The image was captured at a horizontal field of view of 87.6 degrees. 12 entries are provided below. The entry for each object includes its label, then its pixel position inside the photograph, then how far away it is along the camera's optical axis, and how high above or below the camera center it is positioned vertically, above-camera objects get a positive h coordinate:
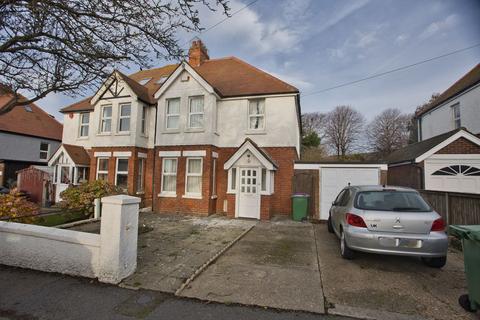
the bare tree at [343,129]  40.53 +8.15
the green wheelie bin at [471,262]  3.42 -1.14
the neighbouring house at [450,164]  10.81 +0.76
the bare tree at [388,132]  37.12 +7.34
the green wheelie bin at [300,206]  10.67 -1.22
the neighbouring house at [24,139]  19.17 +2.70
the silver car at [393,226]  4.73 -0.90
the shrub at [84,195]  9.76 -0.88
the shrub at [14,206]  6.84 -1.00
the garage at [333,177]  10.40 +0.06
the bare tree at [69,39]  5.36 +3.16
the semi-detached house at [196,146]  11.36 +1.49
